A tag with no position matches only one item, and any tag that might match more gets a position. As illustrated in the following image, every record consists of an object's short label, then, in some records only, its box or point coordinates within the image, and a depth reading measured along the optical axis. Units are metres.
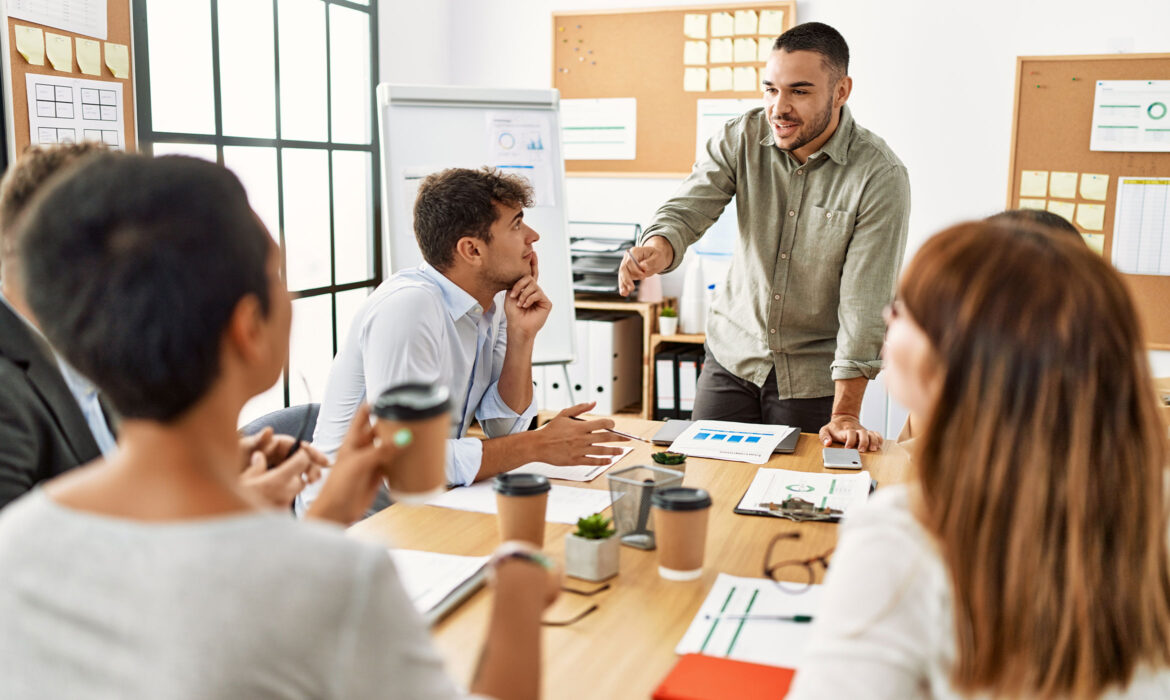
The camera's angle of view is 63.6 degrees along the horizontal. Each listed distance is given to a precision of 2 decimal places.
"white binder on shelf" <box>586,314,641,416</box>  4.01
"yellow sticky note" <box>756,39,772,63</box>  3.98
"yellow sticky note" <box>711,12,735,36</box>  4.02
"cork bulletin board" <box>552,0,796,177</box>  4.08
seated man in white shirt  1.87
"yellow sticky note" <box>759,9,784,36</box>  3.94
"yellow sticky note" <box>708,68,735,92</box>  4.08
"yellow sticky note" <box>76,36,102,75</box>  2.51
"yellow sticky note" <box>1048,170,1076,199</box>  3.68
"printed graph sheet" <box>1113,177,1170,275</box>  3.60
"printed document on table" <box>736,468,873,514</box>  1.67
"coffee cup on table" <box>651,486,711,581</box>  1.30
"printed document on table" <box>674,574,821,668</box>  1.10
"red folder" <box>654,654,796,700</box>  1.00
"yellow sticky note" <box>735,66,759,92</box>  4.05
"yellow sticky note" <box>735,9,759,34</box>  3.98
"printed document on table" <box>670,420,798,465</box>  2.01
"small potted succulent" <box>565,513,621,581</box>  1.31
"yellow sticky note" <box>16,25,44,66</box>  2.32
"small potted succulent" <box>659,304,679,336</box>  4.04
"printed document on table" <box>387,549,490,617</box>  1.24
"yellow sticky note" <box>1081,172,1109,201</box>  3.64
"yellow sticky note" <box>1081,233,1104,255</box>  3.69
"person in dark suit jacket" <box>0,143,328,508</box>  1.27
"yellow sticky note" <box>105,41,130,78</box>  2.61
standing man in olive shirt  2.51
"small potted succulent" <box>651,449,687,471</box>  1.70
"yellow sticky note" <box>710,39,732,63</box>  4.05
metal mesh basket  1.45
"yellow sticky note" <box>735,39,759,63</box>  4.02
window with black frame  3.03
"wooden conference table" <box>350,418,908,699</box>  1.08
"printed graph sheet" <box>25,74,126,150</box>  2.40
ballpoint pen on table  1.18
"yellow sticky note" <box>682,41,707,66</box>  4.08
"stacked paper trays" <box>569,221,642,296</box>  3.98
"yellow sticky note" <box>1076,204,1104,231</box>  3.67
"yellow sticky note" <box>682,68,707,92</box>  4.11
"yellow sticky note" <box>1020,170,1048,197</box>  3.71
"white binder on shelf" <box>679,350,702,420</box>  3.92
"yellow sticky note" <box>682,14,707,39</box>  4.06
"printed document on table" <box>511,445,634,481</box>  1.84
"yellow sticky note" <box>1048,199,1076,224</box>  3.70
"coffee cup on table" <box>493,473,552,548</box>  1.38
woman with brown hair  0.79
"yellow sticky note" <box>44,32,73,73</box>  2.40
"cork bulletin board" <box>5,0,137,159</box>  2.33
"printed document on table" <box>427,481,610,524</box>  1.61
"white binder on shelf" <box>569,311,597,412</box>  4.06
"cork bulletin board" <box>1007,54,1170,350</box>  3.60
